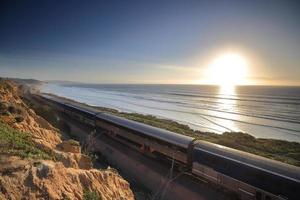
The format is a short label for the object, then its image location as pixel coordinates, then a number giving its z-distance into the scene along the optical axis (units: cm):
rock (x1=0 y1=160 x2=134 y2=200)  387
